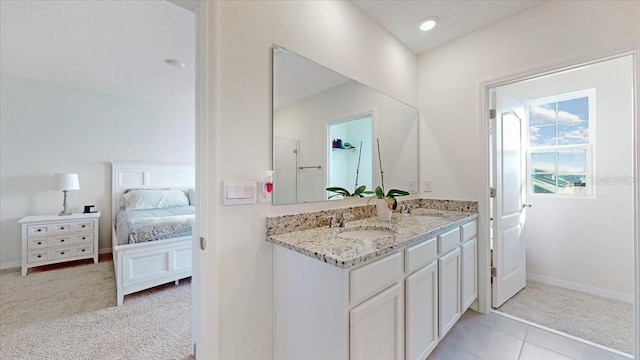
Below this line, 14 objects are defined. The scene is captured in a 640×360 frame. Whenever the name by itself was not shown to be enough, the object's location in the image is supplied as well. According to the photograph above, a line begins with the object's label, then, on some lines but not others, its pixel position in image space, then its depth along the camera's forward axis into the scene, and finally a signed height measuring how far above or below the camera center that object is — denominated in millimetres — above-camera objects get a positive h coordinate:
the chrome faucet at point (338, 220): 1651 -283
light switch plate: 1234 -68
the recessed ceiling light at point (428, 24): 2100 +1356
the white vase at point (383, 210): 1901 -242
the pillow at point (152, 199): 3805 -319
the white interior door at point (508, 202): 2285 -232
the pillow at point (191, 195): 4452 -287
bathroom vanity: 1059 -567
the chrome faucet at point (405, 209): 2293 -283
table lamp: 3371 -59
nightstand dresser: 3088 -781
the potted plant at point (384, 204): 1905 -199
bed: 2328 -857
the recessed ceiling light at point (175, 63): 2869 +1380
